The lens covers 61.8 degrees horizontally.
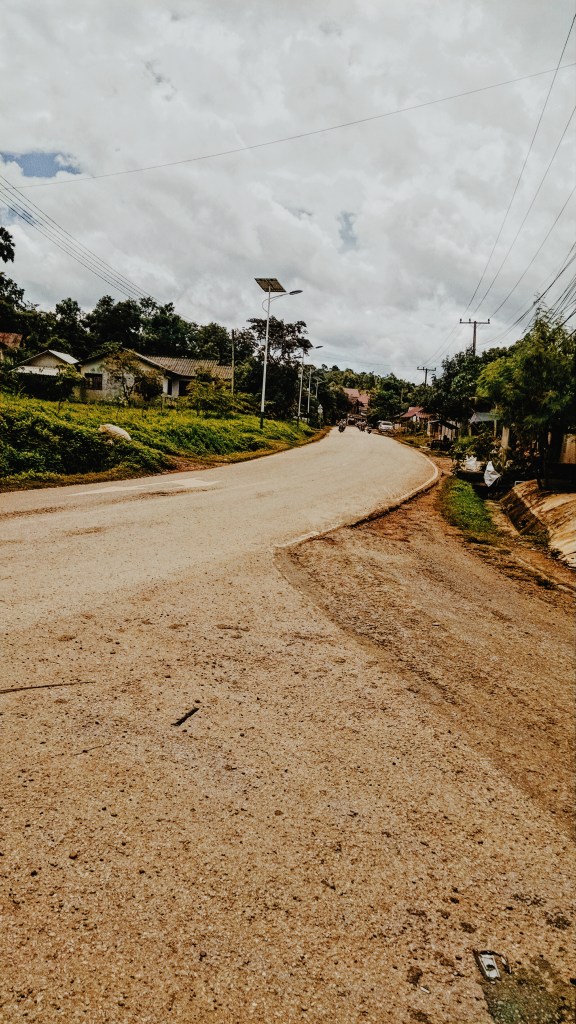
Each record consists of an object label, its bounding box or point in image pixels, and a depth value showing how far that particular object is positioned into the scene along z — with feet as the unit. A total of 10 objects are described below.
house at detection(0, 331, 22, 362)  159.28
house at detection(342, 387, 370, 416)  338.62
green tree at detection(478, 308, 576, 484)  38.37
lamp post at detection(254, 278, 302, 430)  98.22
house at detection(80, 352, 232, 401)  130.93
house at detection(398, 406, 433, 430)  219.41
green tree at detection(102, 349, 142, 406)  98.94
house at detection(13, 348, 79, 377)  137.59
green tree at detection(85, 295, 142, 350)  221.25
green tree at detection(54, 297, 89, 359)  202.69
